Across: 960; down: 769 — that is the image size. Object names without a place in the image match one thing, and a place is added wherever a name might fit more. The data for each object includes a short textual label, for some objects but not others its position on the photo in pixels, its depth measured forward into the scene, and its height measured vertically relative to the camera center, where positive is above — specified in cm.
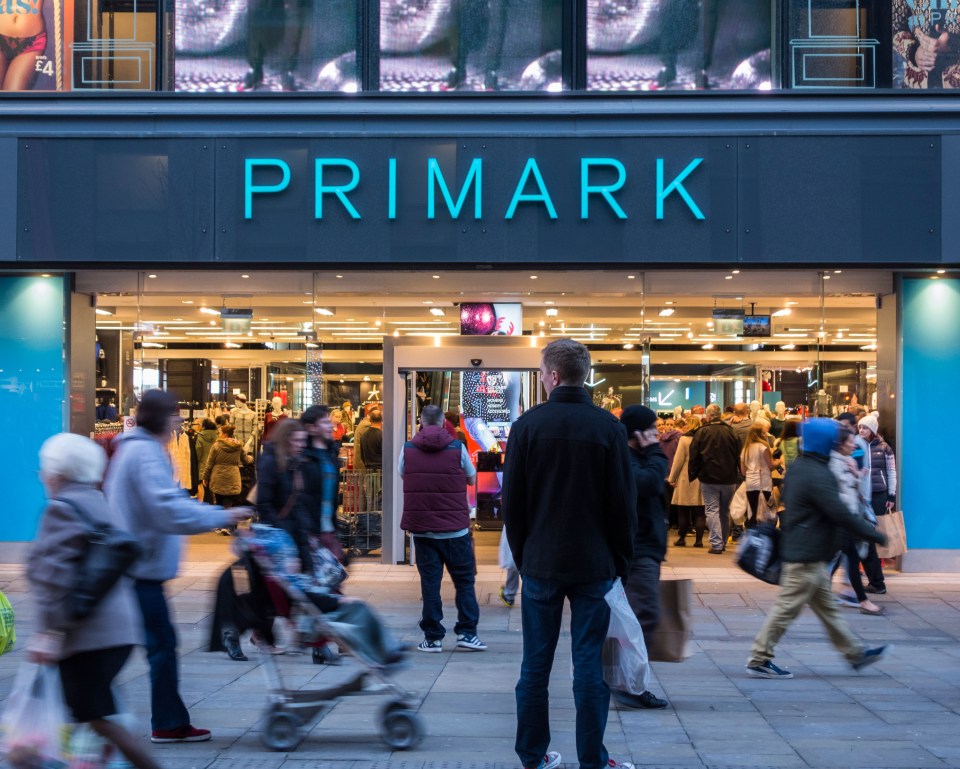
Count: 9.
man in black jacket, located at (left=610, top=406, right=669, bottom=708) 668 -81
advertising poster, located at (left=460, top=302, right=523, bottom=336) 1360 +89
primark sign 1233 +225
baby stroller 580 -154
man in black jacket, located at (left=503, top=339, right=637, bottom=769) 502 -66
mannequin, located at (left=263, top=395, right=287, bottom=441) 1403 -29
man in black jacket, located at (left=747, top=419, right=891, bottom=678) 738 -98
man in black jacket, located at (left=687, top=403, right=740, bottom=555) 1450 -100
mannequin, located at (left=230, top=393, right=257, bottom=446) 1477 -37
